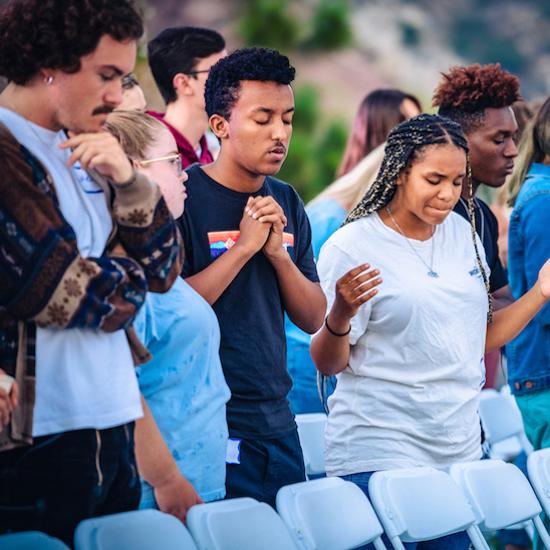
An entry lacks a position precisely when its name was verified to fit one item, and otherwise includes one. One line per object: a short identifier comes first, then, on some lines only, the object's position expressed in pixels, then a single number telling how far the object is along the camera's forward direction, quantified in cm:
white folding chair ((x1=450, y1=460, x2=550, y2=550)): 616
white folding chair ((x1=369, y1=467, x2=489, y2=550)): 573
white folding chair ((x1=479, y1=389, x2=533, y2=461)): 911
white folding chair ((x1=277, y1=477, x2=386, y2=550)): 531
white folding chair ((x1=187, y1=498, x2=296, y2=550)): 469
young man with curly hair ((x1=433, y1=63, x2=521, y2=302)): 768
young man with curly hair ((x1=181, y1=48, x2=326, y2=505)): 578
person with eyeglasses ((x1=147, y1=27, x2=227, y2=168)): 791
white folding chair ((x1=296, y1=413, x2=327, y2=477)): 740
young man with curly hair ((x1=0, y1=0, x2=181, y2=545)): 397
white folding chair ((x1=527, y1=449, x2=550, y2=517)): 657
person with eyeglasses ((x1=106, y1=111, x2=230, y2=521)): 487
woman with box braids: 620
